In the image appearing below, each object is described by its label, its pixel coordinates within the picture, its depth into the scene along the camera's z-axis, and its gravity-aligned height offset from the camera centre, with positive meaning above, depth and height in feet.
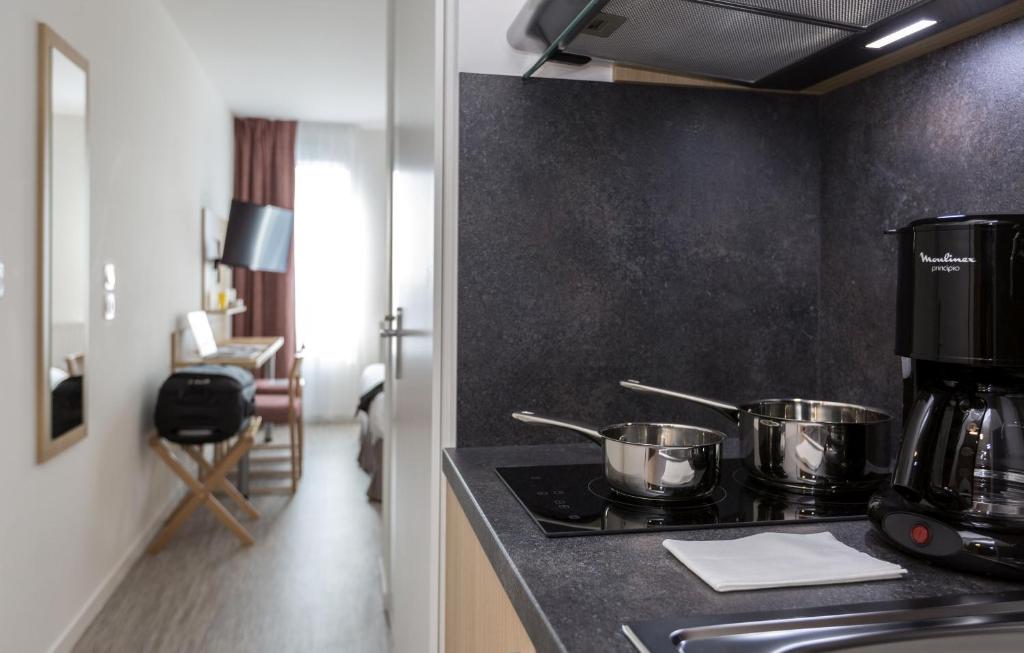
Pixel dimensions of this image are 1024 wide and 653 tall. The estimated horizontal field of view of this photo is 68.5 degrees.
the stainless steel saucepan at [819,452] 3.44 -0.59
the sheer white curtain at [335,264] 24.22 +1.93
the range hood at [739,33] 3.30 +1.44
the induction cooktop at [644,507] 3.10 -0.81
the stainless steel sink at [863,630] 2.07 -0.87
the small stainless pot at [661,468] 3.31 -0.64
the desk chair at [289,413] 15.76 -1.93
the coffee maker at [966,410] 2.60 -0.30
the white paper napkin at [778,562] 2.45 -0.82
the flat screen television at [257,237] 18.86 +2.22
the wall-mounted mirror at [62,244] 7.89 +0.87
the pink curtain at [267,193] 23.47 +4.07
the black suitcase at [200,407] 12.08 -1.37
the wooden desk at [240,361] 14.34 -0.75
